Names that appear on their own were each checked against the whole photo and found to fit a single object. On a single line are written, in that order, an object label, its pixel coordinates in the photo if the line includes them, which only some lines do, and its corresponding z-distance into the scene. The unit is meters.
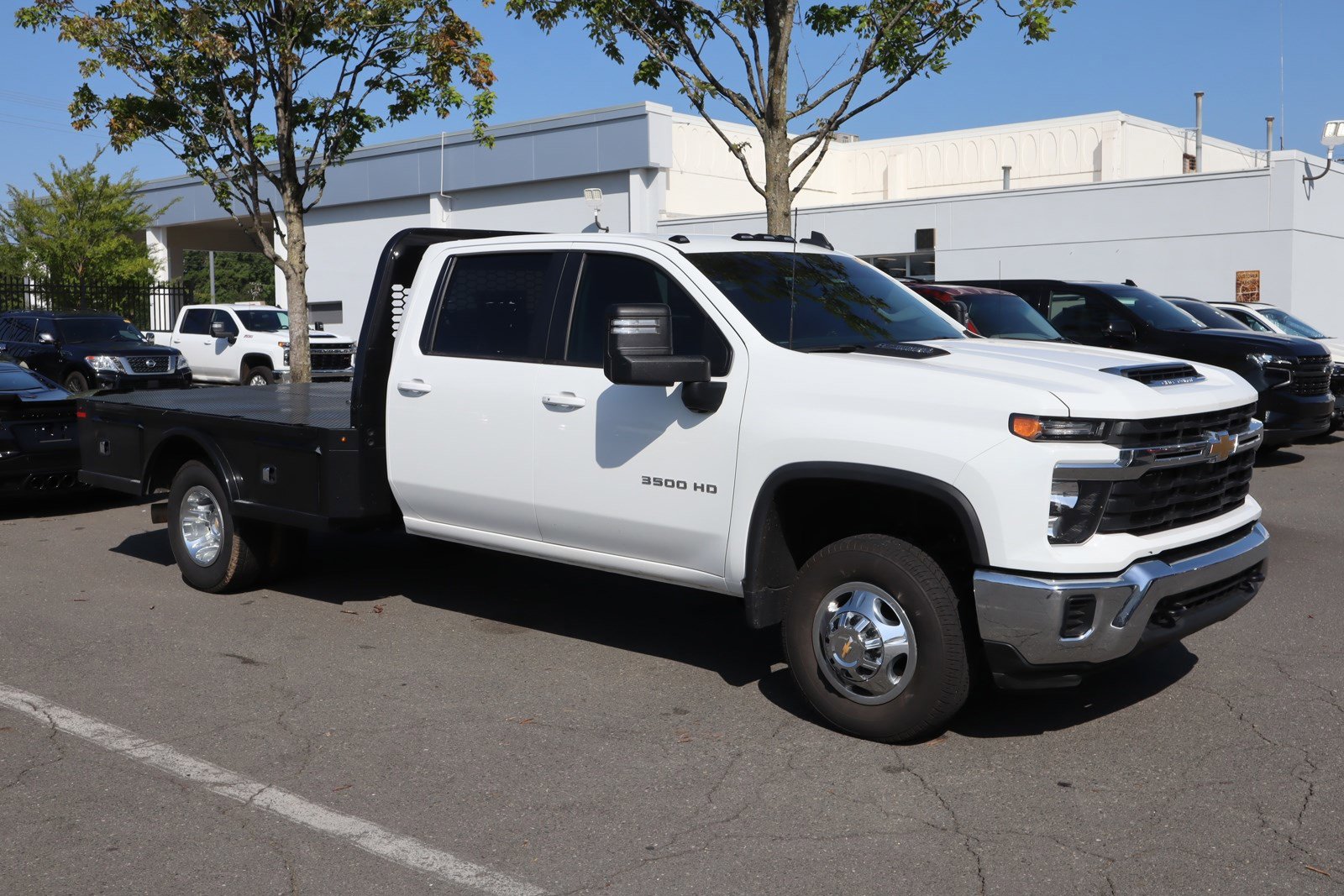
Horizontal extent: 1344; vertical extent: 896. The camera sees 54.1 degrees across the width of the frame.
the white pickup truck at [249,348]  23.92
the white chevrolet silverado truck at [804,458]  4.74
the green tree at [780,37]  14.02
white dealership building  24.67
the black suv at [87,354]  21.92
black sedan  10.80
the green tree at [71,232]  37.97
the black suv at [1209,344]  13.30
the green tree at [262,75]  16.33
